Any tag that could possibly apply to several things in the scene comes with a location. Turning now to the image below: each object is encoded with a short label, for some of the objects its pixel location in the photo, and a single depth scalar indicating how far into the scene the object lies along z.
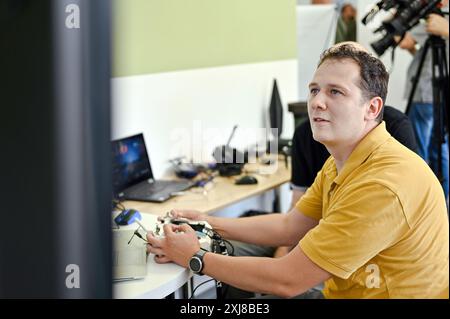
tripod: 2.18
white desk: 1.11
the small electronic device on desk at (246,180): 2.26
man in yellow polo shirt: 1.14
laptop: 1.97
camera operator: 2.17
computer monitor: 2.76
